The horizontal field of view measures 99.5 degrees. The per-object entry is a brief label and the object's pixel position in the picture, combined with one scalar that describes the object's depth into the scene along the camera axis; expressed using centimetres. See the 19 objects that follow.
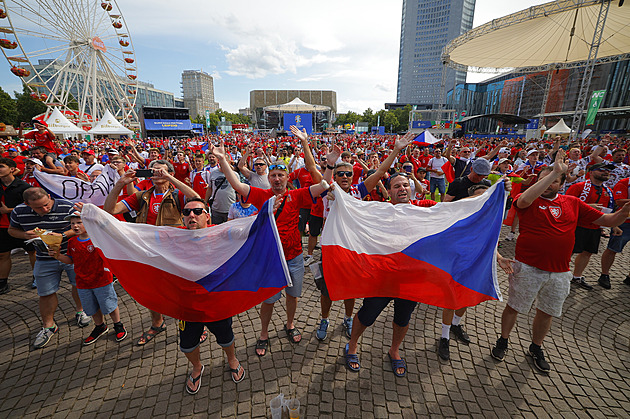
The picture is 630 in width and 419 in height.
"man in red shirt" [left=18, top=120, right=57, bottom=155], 798
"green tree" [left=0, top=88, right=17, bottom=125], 4855
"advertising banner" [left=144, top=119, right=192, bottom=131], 4869
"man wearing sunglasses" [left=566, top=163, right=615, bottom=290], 483
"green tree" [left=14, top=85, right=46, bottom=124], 5641
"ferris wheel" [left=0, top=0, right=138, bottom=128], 2675
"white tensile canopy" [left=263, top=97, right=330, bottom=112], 8238
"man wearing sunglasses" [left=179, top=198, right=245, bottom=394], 281
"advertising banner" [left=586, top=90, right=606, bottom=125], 1586
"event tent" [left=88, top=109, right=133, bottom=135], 2339
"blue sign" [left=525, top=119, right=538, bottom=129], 4460
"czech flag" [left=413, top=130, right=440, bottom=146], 1327
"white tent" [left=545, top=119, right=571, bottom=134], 2441
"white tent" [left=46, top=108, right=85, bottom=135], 1994
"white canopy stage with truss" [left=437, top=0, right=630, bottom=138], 2075
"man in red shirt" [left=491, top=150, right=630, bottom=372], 314
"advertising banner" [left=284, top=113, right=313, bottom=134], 4428
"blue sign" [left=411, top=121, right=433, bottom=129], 5221
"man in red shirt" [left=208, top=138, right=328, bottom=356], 329
